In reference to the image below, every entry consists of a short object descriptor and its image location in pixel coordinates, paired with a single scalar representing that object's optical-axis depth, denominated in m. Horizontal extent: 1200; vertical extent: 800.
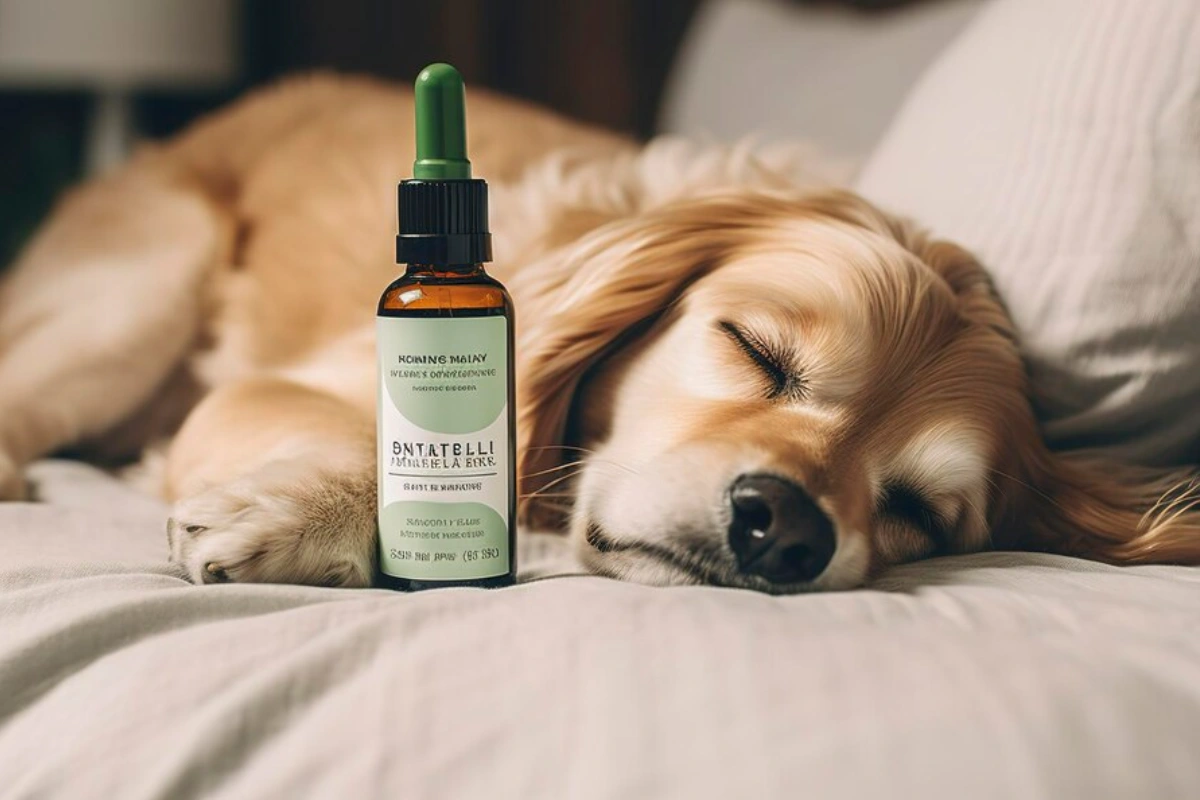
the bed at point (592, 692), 0.25
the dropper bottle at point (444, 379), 0.32
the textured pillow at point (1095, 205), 0.38
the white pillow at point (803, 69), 0.70
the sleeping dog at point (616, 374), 0.35
